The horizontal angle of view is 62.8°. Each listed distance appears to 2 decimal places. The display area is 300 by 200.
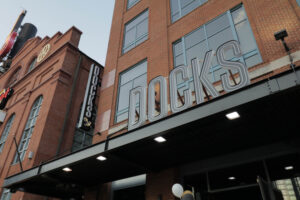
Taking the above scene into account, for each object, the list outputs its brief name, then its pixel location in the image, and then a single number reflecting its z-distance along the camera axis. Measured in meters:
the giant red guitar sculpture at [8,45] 37.56
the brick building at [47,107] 15.95
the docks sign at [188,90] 6.68
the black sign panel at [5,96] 23.96
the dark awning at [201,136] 5.30
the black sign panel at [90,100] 12.47
